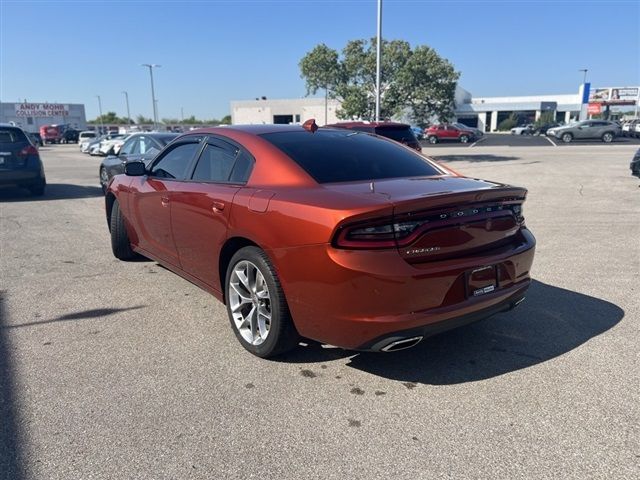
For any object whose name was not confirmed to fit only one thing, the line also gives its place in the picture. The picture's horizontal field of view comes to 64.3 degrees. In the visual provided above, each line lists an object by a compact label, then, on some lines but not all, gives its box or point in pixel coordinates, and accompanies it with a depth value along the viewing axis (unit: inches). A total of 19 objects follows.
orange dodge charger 113.4
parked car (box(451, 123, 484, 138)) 1793.8
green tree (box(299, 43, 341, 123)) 1045.8
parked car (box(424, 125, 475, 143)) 1760.6
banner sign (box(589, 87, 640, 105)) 3057.6
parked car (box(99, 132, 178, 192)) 430.7
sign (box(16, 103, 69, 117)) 3107.8
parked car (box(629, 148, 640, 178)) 486.0
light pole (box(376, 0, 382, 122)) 768.3
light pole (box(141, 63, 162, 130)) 2270.9
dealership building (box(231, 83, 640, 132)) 2795.3
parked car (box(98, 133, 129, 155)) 1208.4
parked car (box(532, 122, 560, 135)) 2210.9
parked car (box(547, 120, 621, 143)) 1463.2
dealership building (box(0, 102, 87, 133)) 3070.9
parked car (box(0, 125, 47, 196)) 433.7
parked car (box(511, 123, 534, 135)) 2257.8
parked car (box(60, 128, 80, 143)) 2404.0
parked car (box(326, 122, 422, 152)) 462.0
